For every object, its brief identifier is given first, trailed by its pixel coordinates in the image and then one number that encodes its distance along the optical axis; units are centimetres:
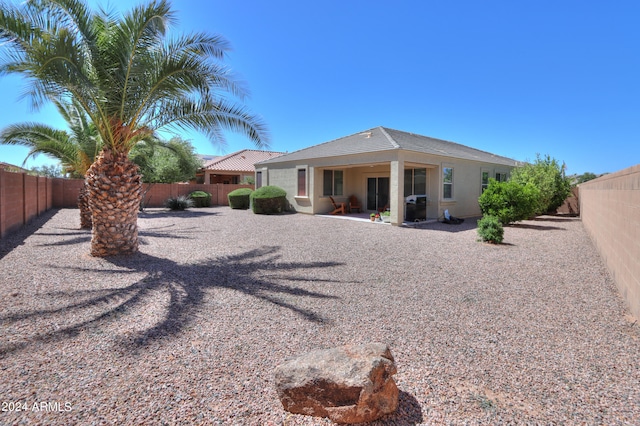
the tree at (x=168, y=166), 2289
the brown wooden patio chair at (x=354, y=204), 1914
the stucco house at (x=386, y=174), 1444
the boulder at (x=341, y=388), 245
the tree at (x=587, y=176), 4492
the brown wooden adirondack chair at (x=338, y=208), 1825
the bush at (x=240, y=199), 2177
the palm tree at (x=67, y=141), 1089
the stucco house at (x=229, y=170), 3198
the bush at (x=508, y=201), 1330
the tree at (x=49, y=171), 3366
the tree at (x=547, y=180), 1730
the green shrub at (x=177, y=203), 2102
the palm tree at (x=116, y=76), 611
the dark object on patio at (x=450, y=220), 1504
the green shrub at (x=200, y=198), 2359
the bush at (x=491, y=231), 979
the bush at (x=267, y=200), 1853
